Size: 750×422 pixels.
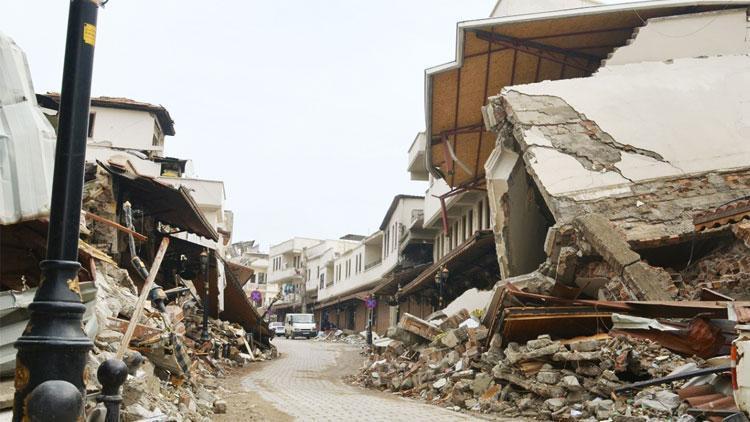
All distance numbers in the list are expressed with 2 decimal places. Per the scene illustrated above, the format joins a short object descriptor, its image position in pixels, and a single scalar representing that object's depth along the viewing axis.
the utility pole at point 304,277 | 69.75
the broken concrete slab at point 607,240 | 10.52
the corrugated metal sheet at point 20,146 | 5.93
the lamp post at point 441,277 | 22.25
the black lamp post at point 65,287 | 2.58
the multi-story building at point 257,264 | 84.41
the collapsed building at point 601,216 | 8.70
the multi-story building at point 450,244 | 22.80
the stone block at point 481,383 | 10.86
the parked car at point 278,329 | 55.16
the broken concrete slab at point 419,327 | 16.68
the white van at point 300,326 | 51.12
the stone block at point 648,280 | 9.88
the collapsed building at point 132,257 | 6.10
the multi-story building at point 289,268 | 73.12
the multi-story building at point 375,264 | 38.16
